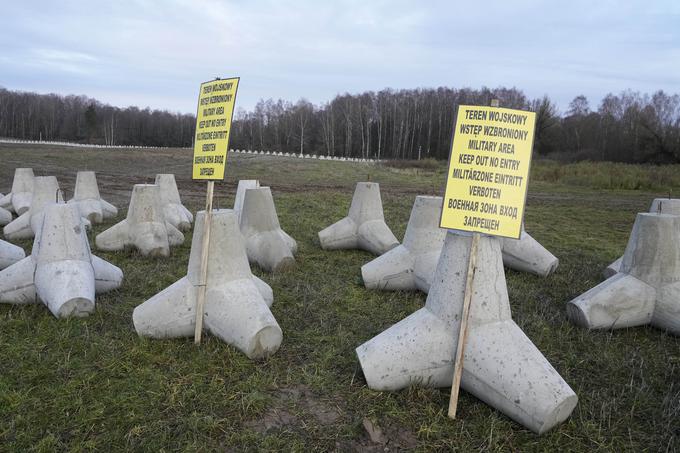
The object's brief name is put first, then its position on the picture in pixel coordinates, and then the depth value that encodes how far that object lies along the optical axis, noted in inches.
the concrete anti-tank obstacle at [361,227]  307.4
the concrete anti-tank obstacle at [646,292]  183.2
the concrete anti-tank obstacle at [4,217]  354.9
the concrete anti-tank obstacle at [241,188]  343.6
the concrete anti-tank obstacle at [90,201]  371.6
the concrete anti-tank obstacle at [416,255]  224.5
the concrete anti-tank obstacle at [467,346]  123.3
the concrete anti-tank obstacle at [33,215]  317.4
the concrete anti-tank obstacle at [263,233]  256.8
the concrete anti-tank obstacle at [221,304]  150.8
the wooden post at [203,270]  157.2
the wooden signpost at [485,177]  126.0
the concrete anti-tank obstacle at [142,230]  274.5
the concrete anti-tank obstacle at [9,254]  233.3
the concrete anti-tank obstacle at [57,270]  176.9
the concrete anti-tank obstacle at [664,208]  244.4
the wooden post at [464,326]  122.8
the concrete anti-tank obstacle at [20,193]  386.9
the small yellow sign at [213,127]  163.0
